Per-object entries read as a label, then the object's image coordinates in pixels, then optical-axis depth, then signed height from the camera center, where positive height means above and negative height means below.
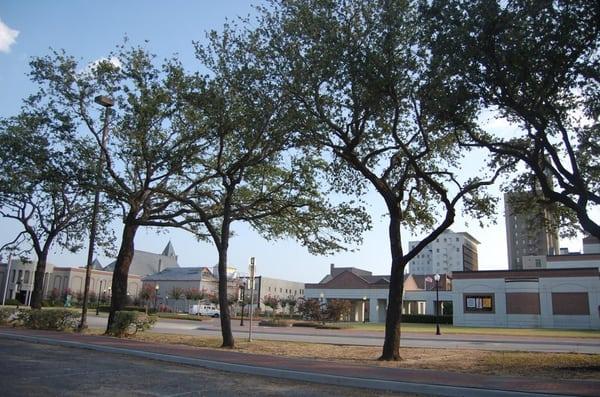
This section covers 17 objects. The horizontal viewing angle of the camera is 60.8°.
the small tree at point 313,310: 50.50 -1.31
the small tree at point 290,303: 71.74 -1.09
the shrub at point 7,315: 24.52 -1.37
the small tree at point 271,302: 73.00 -0.98
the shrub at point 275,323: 46.62 -2.52
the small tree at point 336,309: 49.79 -1.13
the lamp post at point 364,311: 76.03 -1.87
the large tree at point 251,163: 18.42 +5.35
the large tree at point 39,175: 21.95 +5.29
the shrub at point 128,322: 21.30 -1.32
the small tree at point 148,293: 76.38 -0.31
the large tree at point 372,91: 15.62 +6.51
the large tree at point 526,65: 13.10 +6.36
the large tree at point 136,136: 20.67 +6.38
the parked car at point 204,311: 73.81 -2.57
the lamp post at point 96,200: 21.56 +3.78
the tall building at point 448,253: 158.88 +14.80
